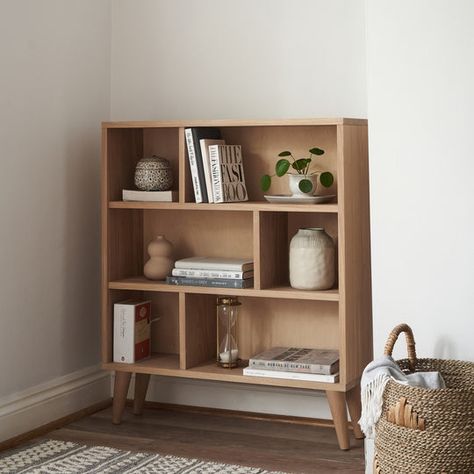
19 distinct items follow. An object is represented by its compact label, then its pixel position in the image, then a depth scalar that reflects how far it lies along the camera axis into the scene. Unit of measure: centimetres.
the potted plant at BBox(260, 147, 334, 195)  294
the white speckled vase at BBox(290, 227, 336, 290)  296
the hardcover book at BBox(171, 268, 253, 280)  304
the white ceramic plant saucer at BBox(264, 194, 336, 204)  295
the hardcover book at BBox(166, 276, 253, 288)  304
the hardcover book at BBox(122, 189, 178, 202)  318
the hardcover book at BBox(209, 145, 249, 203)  305
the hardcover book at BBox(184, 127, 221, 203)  308
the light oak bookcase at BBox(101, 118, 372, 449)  292
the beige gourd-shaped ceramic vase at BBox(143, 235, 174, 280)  325
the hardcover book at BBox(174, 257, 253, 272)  305
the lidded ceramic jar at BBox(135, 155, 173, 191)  321
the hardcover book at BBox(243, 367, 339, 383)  289
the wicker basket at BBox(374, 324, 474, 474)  217
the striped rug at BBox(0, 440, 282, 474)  273
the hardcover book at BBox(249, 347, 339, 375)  292
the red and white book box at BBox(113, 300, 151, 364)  323
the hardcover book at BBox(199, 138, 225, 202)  306
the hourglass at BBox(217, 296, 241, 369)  313
